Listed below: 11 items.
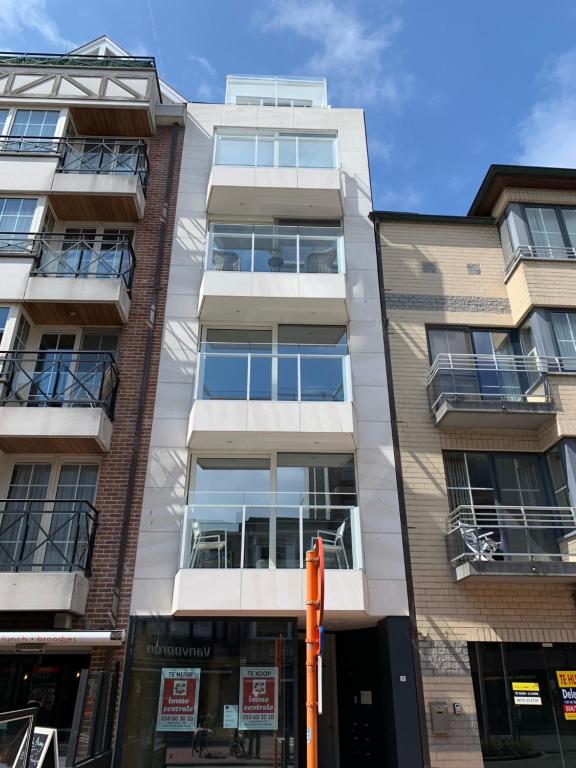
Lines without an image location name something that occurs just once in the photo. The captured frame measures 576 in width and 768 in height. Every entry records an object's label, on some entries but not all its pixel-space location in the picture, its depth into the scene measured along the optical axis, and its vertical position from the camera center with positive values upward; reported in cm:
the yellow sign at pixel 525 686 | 940 +21
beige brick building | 932 +426
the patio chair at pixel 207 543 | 955 +232
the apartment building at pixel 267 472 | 909 +381
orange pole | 492 +32
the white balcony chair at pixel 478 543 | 969 +240
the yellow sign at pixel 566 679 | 948 +32
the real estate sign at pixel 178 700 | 884 +0
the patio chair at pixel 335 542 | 959 +234
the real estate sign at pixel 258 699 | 888 +2
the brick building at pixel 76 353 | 926 +626
